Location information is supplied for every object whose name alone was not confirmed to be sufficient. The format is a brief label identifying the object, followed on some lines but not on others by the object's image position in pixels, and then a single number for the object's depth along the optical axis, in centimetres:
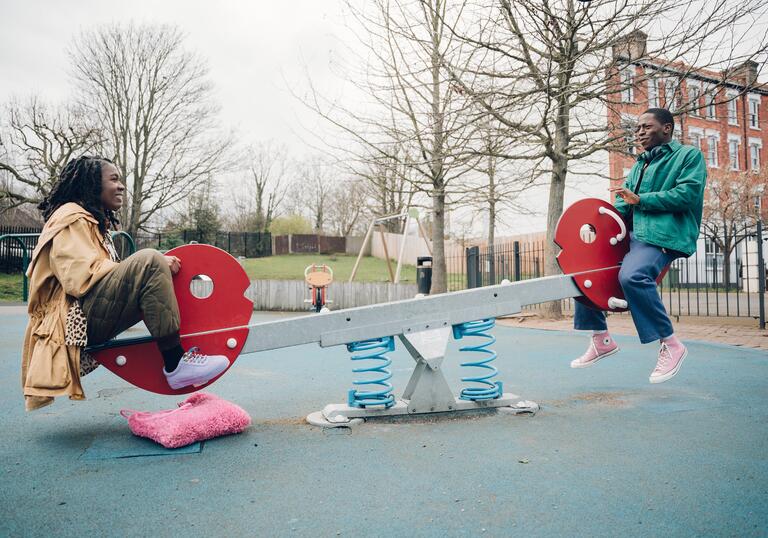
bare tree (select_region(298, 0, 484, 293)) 1087
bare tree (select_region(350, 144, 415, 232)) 1387
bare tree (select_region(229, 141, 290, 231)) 4922
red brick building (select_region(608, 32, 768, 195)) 932
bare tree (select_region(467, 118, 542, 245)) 1105
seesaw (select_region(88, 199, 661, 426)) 355
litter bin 1786
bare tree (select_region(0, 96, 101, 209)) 2488
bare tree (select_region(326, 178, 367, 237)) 4709
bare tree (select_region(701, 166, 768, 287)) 2530
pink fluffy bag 329
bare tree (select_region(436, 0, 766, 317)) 917
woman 307
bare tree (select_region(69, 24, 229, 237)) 2709
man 366
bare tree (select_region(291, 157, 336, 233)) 4997
